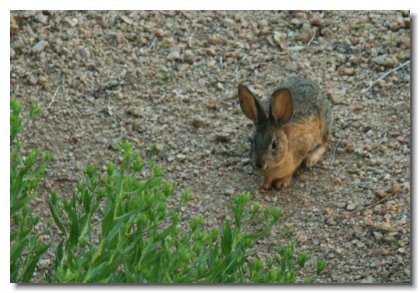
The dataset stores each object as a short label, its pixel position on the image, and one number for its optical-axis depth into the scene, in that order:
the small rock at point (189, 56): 9.52
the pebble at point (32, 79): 9.07
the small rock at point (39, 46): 9.31
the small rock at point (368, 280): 7.78
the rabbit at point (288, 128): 9.17
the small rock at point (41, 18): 8.66
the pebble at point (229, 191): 9.15
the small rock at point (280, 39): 9.62
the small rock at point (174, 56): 9.48
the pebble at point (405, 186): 8.39
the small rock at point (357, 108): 9.55
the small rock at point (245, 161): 9.62
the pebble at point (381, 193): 8.73
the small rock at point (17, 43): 8.85
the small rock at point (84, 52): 9.31
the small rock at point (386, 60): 9.30
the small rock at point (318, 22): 9.15
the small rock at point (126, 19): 8.90
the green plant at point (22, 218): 7.00
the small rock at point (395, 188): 8.64
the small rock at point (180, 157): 9.05
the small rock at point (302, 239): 8.54
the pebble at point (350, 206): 8.77
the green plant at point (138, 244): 6.64
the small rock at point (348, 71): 9.52
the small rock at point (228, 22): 9.05
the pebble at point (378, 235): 8.43
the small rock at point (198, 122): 9.32
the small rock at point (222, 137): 9.40
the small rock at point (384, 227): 8.42
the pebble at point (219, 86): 9.57
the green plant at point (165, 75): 9.41
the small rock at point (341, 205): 8.80
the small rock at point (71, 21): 9.02
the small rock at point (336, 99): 9.76
